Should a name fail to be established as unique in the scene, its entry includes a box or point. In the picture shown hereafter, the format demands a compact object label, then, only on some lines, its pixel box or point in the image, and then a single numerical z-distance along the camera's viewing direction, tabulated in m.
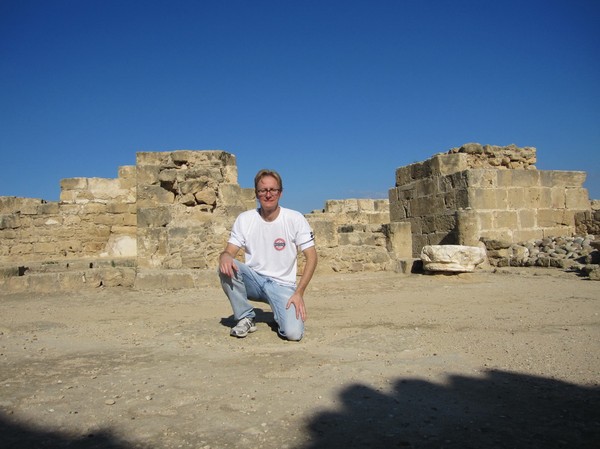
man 3.86
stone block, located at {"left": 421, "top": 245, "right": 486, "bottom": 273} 7.74
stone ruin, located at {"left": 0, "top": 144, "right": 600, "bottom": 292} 7.73
